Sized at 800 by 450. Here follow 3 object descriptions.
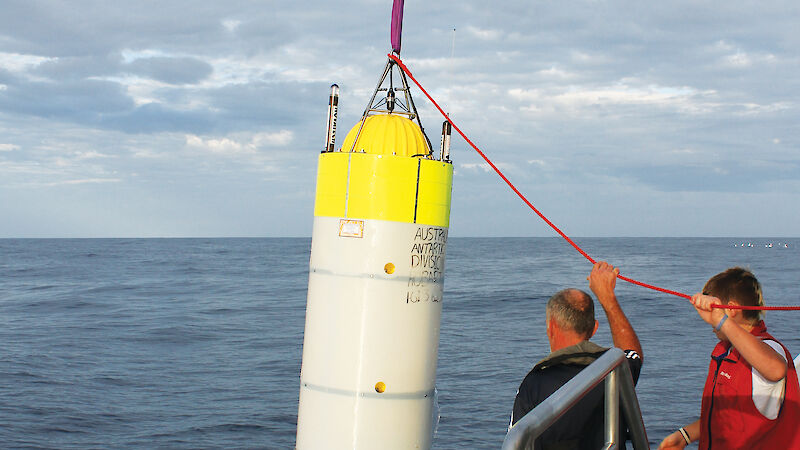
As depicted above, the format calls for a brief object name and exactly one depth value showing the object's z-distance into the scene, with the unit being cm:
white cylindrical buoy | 525
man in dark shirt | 346
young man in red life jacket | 303
